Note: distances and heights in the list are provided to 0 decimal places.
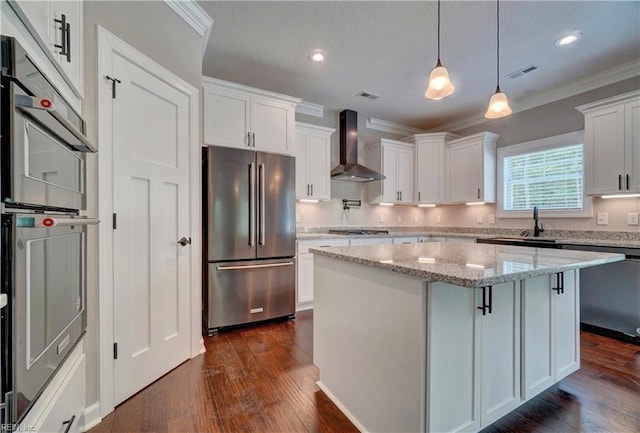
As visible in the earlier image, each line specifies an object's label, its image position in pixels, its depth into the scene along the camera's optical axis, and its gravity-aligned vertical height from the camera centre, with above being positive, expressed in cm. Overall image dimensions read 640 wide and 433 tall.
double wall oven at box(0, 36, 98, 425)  79 -6
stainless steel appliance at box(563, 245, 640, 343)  269 -81
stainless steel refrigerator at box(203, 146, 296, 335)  280 -22
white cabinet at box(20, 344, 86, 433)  94 -71
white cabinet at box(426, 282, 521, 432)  119 -66
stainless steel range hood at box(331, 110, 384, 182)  420 +103
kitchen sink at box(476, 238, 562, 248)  308 -31
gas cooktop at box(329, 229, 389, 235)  414 -25
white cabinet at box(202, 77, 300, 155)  289 +105
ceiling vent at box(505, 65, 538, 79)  311 +160
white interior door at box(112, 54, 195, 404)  175 -7
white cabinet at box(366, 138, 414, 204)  452 +73
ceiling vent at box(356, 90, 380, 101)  381 +163
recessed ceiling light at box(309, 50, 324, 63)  286 +163
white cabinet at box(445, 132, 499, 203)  417 +71
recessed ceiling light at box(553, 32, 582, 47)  257 +161
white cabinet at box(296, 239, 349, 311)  346 -70
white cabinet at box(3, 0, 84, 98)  100 +76
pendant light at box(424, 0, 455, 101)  179 +84
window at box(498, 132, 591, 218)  347 +49
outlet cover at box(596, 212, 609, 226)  322 -5
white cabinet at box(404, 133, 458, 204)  460 +79
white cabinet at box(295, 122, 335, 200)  383 +74
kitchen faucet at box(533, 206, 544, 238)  366 -16
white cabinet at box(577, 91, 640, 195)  274 +71
